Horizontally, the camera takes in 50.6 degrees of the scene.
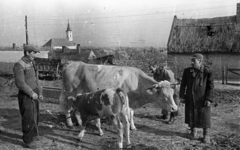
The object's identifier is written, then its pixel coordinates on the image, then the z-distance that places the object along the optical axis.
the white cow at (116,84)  6.98
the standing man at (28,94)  5.80
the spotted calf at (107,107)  6.11
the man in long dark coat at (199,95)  6.65
